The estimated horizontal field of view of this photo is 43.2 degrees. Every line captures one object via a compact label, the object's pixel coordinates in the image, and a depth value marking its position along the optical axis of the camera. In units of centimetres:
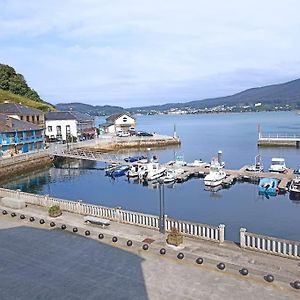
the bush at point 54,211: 2062
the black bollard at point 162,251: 1500
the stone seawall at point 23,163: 5047
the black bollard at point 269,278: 1231
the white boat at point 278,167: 4706
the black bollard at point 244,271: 1284
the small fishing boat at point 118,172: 5119
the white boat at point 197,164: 5228
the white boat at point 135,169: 4928
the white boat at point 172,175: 4543
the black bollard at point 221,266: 1338
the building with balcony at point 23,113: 6694
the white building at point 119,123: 10244
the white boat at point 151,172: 4750
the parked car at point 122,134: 8982
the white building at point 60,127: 7700
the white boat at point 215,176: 4225
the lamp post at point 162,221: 1767
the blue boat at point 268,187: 3880
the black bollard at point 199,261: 1400
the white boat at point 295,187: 3750
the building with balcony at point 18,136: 5540
